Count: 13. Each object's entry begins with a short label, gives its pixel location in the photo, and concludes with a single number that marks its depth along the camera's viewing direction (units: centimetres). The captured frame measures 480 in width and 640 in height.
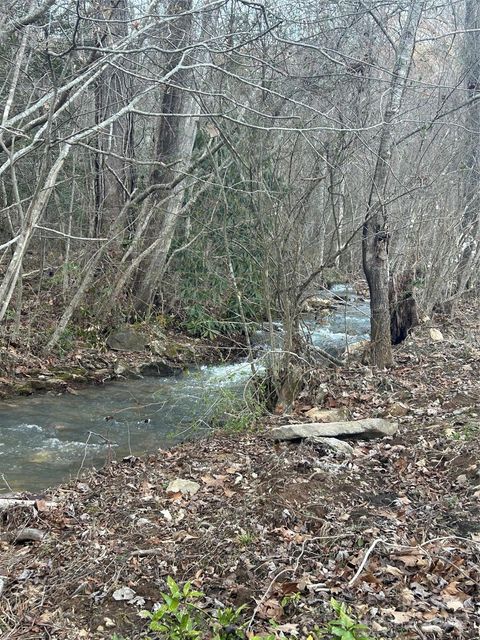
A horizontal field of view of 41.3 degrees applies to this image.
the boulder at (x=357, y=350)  935
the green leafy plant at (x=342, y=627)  291
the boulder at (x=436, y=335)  1068
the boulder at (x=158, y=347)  1167
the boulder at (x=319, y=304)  1008
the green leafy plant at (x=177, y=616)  320
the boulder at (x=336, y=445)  578
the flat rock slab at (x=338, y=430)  619
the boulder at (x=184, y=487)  531
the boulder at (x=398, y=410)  694
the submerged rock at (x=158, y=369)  1090
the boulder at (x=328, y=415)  707
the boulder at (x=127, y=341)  1159
